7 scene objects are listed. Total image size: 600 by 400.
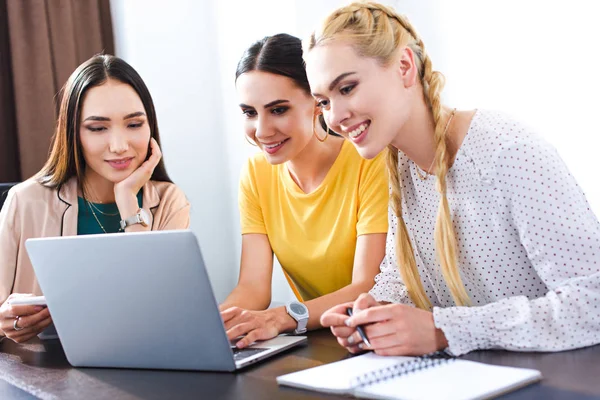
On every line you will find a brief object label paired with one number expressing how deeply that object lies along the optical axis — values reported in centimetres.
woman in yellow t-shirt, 182
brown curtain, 303
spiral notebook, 89
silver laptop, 109
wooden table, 94
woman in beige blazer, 191
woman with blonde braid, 112
